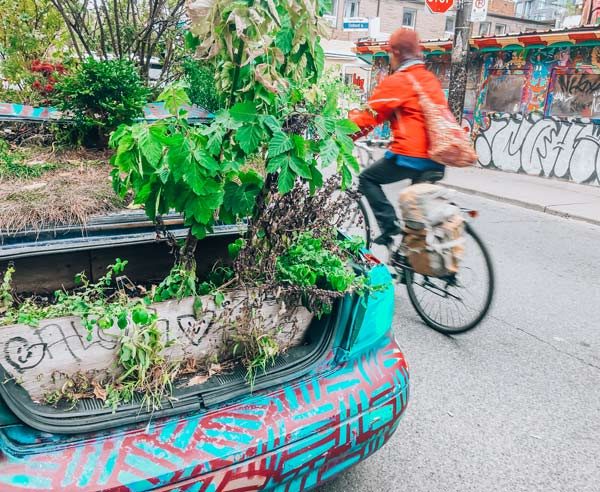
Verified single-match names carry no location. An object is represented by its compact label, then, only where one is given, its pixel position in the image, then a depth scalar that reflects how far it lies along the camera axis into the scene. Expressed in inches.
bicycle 146.3
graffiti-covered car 61.2
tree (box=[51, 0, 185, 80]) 232.4
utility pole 476.1
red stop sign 451.2
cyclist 145.8
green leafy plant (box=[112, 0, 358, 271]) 75.2
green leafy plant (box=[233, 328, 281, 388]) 79.4
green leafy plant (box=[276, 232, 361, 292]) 81.2
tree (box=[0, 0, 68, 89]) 254.7
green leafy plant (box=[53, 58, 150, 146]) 176.9
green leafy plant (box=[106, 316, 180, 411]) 70.2
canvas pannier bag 136.3
